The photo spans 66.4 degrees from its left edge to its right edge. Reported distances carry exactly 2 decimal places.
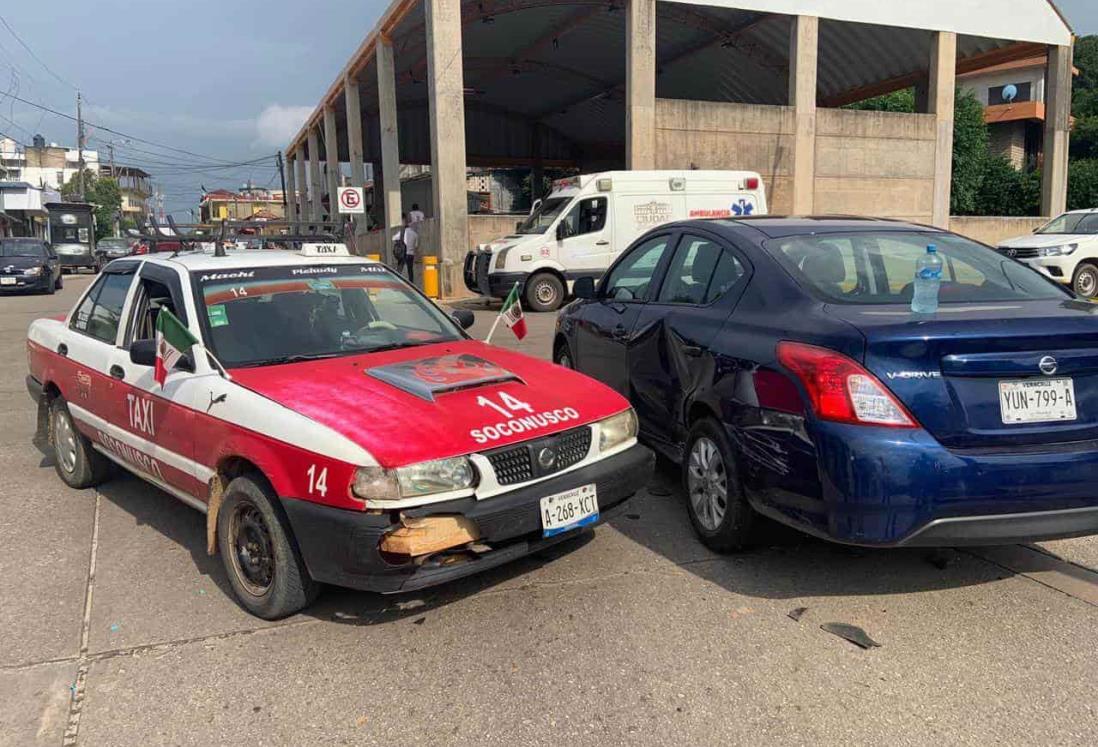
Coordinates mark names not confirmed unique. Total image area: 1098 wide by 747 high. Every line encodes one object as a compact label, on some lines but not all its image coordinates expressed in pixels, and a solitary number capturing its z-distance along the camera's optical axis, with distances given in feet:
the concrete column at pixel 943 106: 76.74
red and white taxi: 10.40
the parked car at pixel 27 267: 73.56
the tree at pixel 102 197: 251.80
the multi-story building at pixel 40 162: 310.04
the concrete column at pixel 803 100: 72.13
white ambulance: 52.49
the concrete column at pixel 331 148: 112.68
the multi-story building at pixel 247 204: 290.15
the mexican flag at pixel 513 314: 19.57
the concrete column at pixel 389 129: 79.41
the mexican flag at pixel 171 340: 12.96
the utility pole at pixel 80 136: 209.87
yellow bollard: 61.72
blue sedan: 10.52
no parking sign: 67.33
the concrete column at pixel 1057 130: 82.17
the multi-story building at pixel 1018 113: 151.53
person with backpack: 70.23
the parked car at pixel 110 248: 117.56
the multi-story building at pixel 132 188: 376.07
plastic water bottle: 11.57
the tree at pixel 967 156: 121.39
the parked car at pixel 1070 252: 49.03
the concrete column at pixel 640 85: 66.23
